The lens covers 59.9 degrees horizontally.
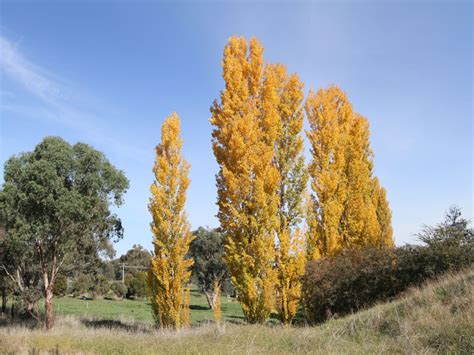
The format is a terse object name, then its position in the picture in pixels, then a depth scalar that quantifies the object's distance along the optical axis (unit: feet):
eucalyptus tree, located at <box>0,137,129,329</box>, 63.36
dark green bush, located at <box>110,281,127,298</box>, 183.11
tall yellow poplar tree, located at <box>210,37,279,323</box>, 50.08
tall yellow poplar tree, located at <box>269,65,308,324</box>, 51.98
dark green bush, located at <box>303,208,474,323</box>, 46.24
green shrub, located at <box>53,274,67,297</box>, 129.66
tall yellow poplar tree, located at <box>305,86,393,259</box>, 64.95
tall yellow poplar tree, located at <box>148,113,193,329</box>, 56.59
